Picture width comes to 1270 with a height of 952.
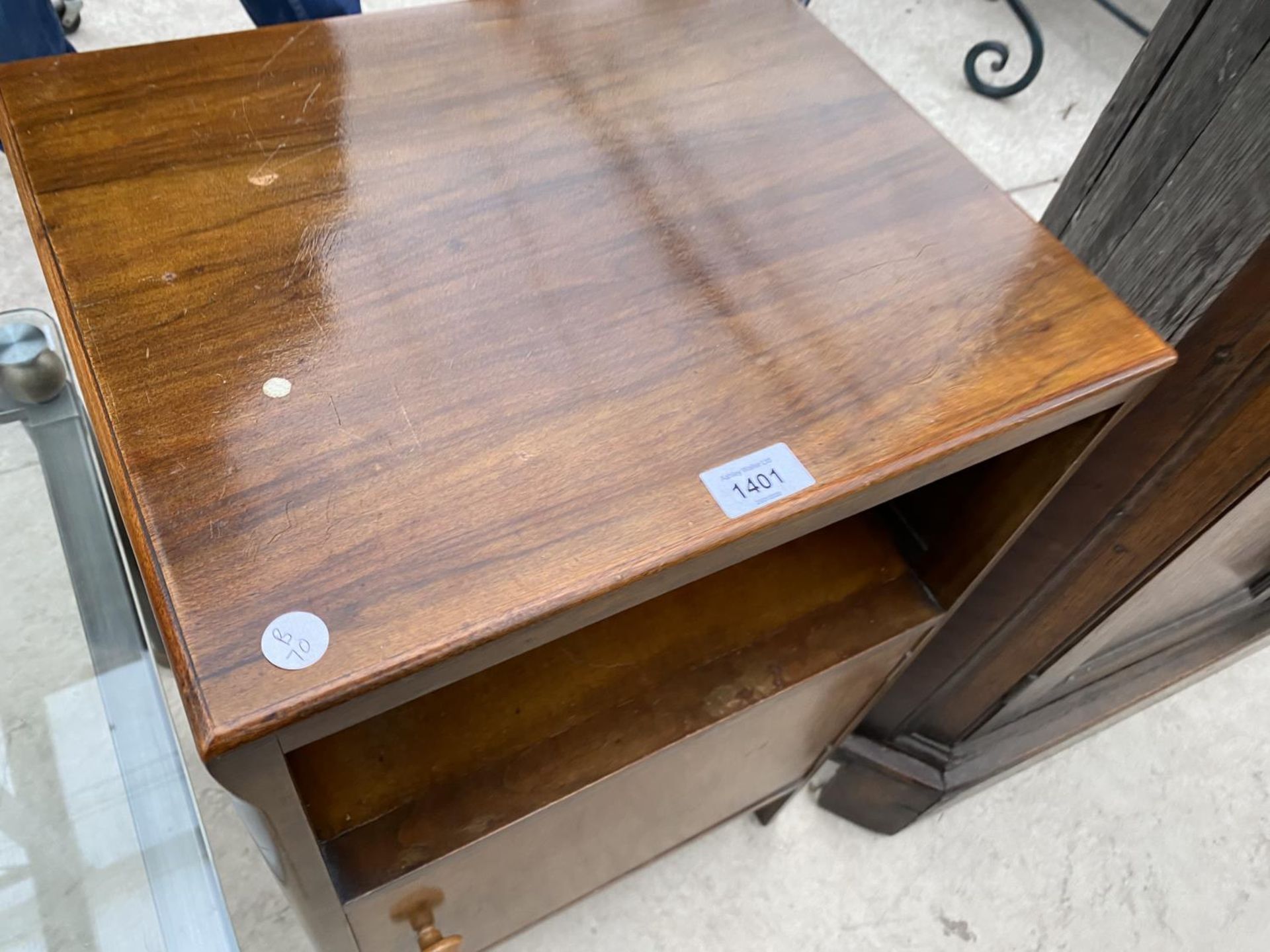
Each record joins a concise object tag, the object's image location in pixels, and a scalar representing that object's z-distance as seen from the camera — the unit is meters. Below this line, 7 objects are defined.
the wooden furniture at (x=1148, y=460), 0.46
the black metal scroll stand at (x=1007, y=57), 1.51
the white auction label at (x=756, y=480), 0.37
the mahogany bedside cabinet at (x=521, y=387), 0.34
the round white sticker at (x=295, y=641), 0.32
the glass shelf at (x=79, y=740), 0.56
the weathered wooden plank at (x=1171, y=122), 0.44
